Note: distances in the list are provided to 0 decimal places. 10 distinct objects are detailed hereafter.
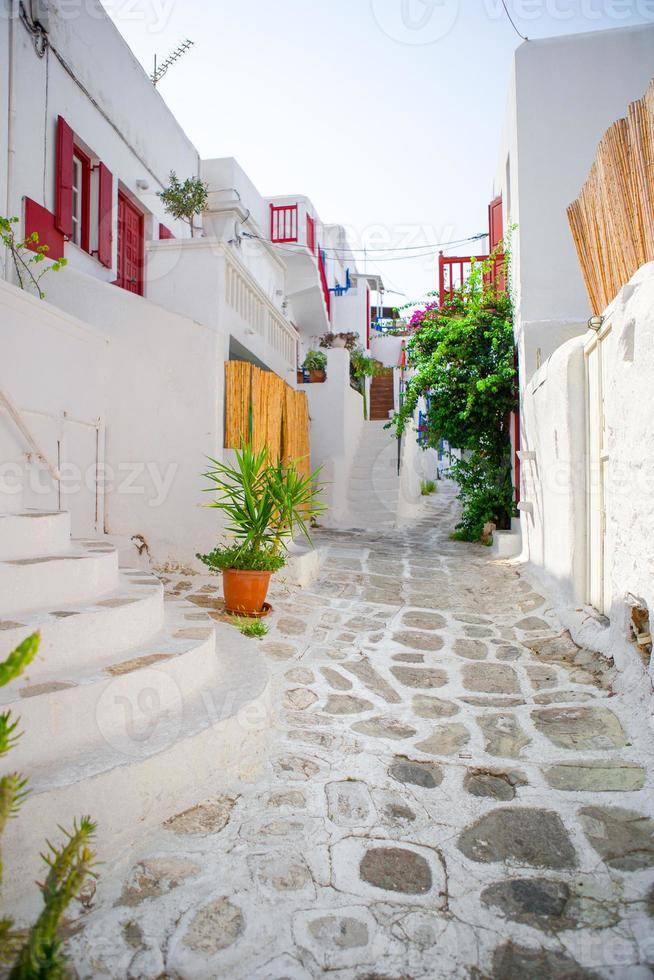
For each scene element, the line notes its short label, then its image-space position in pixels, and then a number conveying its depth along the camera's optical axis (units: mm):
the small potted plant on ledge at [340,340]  13828
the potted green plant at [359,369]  14758
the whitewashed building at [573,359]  3395
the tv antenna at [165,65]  9184
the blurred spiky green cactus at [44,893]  1320
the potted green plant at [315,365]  12484
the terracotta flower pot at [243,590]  4742
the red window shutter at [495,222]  9688
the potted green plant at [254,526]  4766
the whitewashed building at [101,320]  5176
